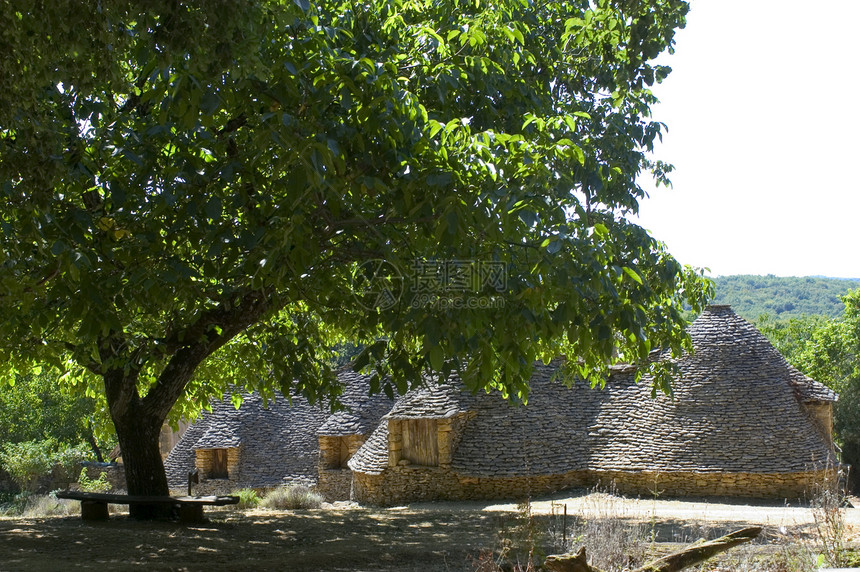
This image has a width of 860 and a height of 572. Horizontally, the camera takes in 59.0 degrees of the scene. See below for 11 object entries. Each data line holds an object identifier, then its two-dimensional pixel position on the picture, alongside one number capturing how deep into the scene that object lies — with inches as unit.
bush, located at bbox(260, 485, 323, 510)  695.1
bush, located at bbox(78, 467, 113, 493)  1088.8
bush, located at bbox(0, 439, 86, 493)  1219.2
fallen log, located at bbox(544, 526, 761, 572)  194.2
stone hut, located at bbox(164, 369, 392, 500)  973.2
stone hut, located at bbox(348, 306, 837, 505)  743.7
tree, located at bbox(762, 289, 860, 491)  1119.6
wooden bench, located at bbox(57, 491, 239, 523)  376.8
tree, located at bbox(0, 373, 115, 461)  1416.1
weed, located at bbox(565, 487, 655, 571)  229.1
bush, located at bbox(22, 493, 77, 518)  661.9
